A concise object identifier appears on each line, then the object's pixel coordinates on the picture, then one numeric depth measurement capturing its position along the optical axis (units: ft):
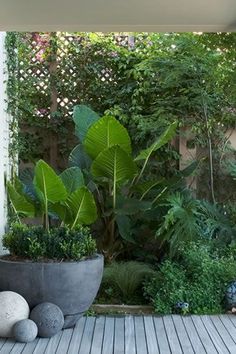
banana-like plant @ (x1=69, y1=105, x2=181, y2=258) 19.60
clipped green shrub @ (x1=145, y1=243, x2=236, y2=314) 17.93
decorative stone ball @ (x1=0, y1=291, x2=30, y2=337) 15.05
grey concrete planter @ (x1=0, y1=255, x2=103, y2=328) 15.88
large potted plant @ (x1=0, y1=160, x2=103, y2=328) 15.92
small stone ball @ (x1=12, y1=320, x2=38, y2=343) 14.67
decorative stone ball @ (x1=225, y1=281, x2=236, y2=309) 18.02
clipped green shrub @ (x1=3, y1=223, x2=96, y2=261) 16.31
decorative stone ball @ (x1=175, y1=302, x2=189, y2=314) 17.67
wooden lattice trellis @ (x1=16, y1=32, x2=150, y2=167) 24.21
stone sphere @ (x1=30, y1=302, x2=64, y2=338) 15.08
